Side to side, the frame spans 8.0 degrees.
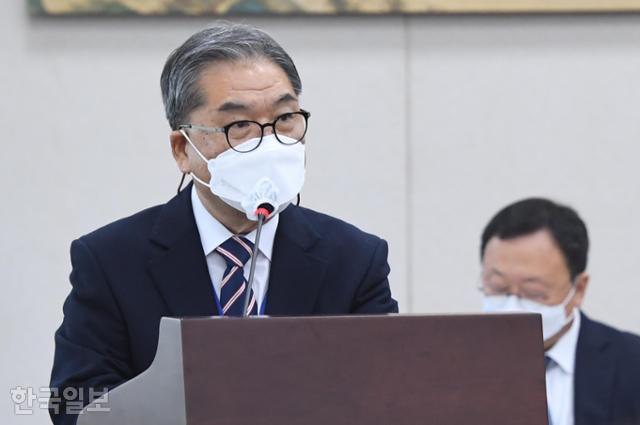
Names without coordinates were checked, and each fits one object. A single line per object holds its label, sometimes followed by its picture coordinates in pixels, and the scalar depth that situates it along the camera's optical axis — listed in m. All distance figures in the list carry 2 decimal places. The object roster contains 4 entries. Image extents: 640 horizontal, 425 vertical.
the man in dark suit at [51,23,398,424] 4.91
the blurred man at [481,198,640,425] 5.37
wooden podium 4.62
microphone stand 4.81
